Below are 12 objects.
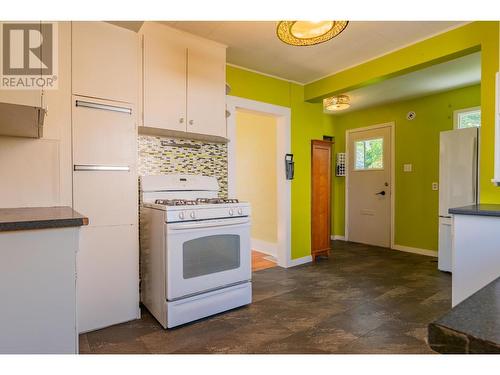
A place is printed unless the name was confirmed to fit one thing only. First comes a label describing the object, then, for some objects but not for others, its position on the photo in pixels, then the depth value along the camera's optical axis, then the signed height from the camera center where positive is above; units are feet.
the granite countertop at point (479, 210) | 5.68 -0.50
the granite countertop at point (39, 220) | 3.72 -0.48
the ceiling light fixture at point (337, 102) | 13.69 +4.00
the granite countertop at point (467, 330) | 1.25 -0.66
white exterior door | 15.65 -0.01
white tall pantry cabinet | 6.41 +0.38
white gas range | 6.61 -1.71
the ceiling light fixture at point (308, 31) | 5.90 +3.30
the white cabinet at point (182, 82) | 7.53 +2.91
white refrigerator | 10.39 +0.35
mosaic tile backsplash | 8.46 +0.89
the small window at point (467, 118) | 12.62 +3.06
